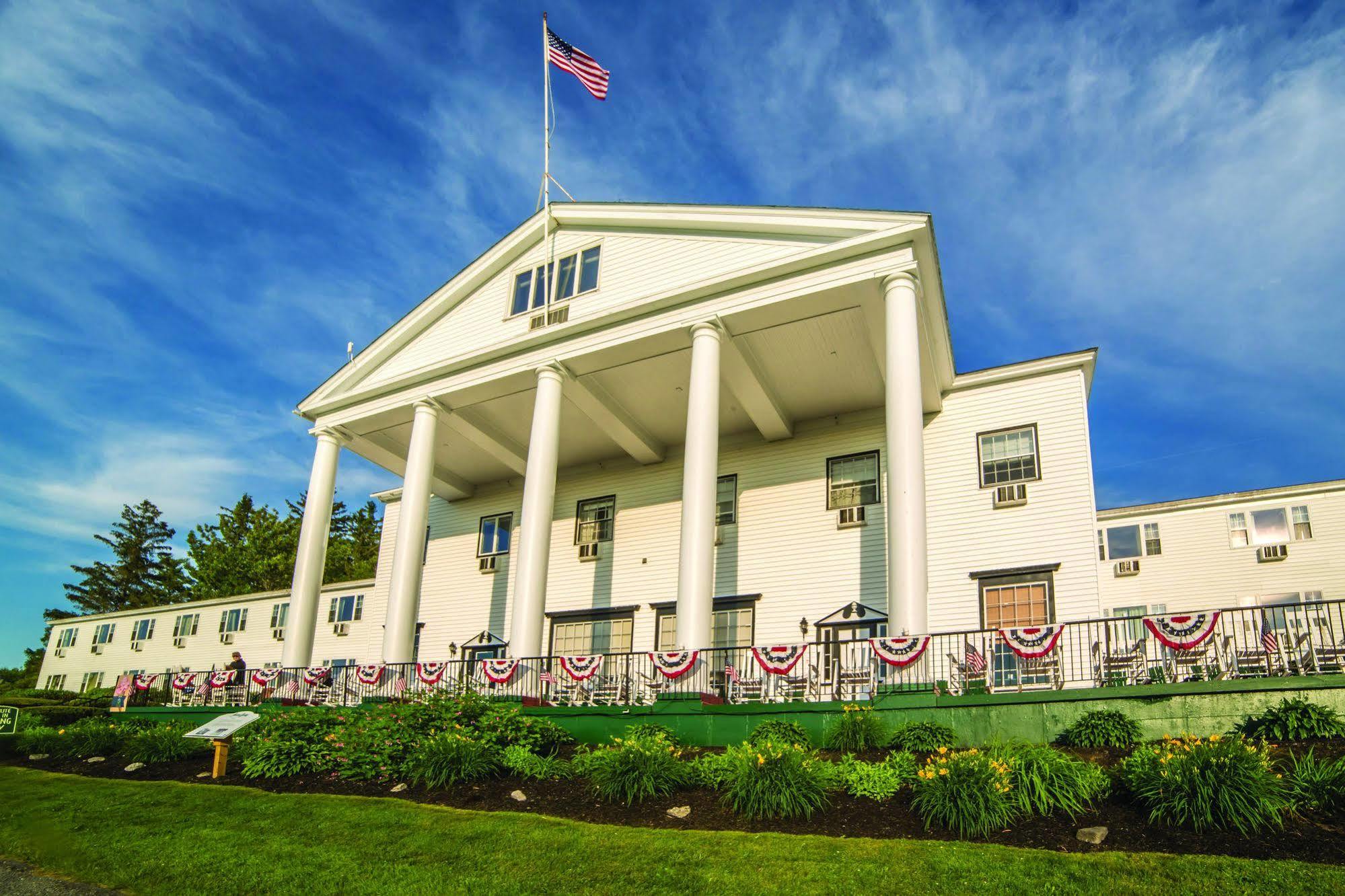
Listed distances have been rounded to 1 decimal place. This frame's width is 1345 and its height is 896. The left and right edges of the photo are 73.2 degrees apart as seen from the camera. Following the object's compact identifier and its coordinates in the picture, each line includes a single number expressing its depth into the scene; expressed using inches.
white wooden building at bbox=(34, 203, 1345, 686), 719.7
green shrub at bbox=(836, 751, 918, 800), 397.1
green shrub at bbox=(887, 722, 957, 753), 476.1
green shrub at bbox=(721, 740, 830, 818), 386.0
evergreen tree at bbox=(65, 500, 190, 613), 2620.6
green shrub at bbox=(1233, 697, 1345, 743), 409.7
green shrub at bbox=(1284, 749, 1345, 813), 325.1
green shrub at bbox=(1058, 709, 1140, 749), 446.0
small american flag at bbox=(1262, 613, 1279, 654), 459.2
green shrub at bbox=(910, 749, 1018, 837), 343.9
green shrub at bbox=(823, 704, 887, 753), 493.0
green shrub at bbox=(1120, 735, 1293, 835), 315.6
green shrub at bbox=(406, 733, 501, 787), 479.5
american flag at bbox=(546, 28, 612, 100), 882.8
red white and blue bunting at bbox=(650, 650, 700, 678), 613.3
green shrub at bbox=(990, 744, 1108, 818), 353.7
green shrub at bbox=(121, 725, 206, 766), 617.0
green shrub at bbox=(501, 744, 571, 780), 482.0
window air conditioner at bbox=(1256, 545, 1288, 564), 1000.8
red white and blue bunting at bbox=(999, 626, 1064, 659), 511.8
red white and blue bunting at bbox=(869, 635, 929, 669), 543.5
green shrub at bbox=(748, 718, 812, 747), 500.5
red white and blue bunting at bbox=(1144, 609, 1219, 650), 479.5
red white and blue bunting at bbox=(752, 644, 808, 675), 578.0
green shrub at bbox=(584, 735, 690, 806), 427.8
